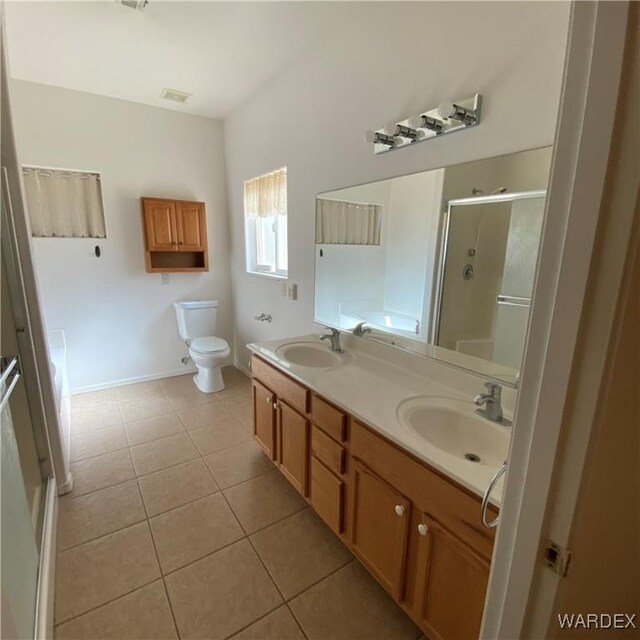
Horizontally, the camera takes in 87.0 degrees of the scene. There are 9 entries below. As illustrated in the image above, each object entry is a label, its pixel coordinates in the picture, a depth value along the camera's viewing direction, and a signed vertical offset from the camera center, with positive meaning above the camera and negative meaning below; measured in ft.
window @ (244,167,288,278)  9.18 +0.68
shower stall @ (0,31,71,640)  3.48 -2.56
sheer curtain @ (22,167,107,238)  9.18 +1.07
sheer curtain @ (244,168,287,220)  8.95 +1.41
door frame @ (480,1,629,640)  1.48 -0.14
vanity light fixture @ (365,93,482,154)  4.33 +1.72
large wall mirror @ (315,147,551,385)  4.31 -0.13
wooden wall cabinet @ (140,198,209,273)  10.36 +0.29
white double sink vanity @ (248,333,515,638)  3.37 -2.61
